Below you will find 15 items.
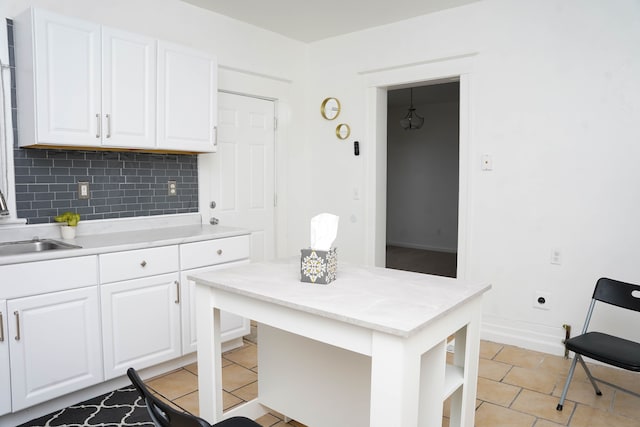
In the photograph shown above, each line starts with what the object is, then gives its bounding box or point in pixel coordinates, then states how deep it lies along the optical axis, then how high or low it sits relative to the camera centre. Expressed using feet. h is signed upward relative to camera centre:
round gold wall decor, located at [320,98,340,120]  15.78 +2.83
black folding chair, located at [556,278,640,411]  7.85 -2.92
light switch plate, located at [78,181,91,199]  10.45 -0.08
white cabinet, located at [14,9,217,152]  8.77 +2.15
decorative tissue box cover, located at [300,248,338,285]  6.50 -1.14
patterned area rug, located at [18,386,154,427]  8.19 -4.30
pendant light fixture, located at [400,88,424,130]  23.15 +3.75
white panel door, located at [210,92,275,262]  13.70 +0.58
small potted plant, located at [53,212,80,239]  9.81 -0.82
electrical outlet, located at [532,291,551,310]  11.73 -2.91
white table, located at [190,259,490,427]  4.96 -1.95
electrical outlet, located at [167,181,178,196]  12.35 -0.02
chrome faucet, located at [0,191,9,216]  8.71 -0.38
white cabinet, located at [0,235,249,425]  7.81 -2.55
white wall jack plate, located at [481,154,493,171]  12.46 +0.74
